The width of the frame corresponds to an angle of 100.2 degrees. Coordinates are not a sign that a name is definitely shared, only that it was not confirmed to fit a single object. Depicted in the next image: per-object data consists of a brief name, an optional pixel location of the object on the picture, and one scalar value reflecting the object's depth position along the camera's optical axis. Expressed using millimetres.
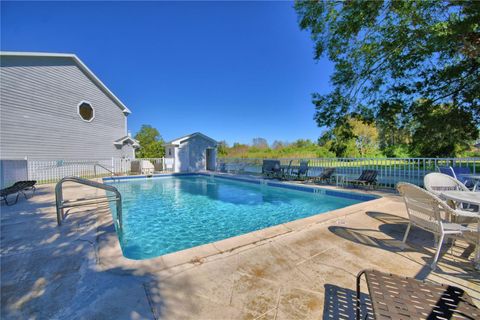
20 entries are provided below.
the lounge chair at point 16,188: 5507
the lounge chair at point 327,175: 9359
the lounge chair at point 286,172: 11086
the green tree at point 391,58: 7242
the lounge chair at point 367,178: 7812
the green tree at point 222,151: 30744
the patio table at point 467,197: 2334
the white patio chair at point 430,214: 2354
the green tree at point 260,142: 45156
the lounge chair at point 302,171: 10500
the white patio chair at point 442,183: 3517
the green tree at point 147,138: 27164
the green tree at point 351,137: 10094
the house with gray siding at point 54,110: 10883
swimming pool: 4422
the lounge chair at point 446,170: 4887
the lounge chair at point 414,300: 1256
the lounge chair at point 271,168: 11848
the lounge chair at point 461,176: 4801
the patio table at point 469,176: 4213
